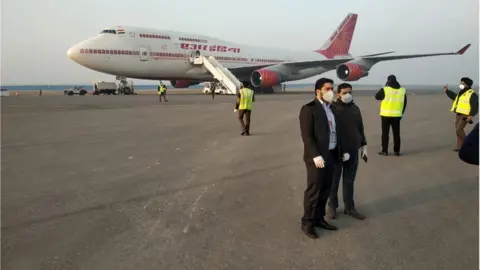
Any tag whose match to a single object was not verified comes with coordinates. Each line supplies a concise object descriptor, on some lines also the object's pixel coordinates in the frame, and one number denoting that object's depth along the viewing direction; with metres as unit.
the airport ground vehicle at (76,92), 38.24
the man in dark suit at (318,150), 3.55
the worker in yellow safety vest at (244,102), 10.01
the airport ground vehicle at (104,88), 35.53
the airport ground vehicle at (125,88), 31.62
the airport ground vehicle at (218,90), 32.12
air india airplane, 27.06
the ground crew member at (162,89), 21.79
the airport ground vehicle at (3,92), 40.13
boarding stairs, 29.48
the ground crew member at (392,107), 7.28
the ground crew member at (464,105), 7.47
